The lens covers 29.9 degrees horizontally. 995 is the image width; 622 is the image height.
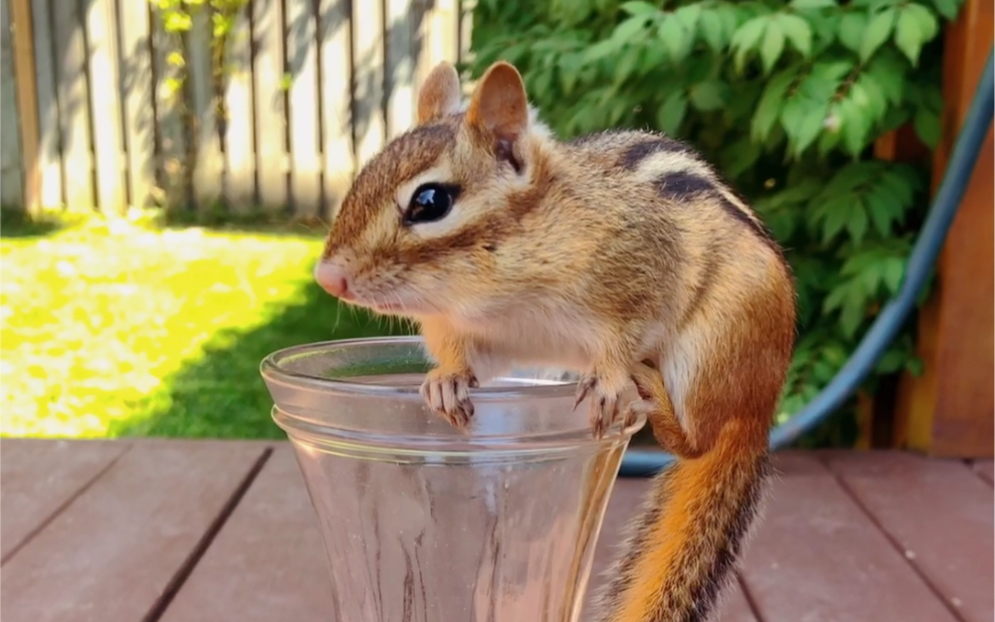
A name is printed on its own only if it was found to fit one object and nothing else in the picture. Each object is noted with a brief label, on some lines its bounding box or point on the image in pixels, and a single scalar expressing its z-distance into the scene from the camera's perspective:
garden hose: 0.56
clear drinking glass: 0.32
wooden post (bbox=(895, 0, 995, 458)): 0.59
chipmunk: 0.35
